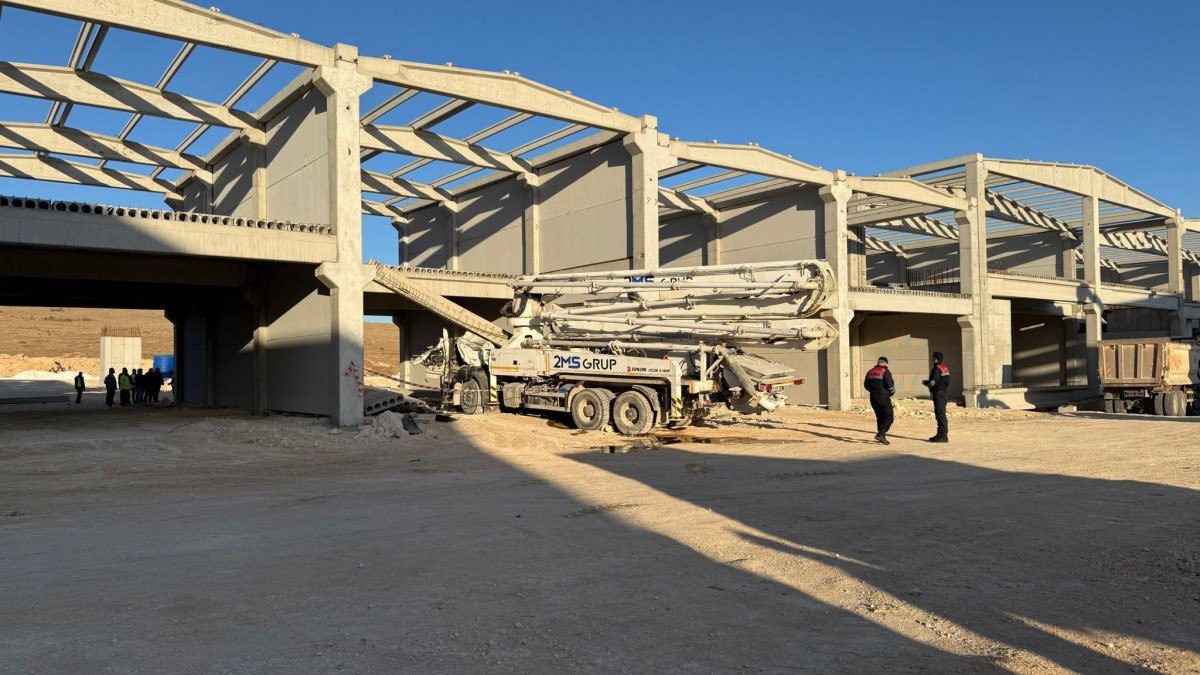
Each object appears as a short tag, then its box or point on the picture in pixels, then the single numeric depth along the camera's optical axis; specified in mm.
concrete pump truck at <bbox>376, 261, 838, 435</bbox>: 15719
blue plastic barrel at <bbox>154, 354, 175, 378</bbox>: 39469
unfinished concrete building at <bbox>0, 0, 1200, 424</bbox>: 16875
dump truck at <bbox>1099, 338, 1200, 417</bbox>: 22641
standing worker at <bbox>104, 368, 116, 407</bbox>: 27780
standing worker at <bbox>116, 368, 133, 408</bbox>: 28453
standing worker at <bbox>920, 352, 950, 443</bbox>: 14203
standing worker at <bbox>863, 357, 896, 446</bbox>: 14102
